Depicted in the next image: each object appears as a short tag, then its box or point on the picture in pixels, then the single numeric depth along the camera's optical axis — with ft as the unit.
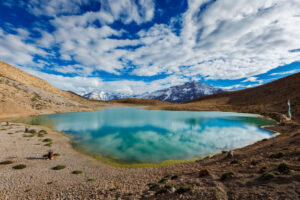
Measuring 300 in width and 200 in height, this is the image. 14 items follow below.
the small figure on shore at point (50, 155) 60.94
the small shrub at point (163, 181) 38.04
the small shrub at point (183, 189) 30.76
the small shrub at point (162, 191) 32.09
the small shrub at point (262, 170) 34.50
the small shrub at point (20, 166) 51.09
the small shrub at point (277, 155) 42.04
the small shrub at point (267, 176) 30.07
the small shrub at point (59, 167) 51.85
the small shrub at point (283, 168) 31.09
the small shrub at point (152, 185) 35.80
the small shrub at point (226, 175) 34.35
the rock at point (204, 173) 38.42
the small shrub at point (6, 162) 53.88
